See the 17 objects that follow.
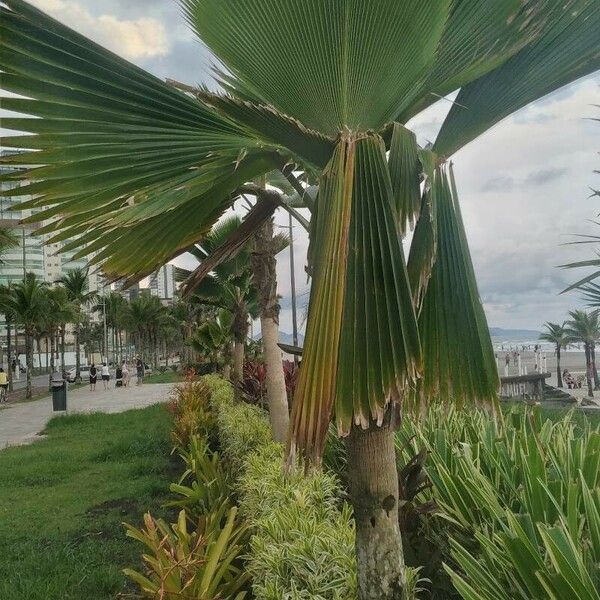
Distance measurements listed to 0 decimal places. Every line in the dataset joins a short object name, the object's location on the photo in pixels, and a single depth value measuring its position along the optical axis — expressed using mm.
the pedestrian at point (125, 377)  34750
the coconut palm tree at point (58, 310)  38612
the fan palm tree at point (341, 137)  1625
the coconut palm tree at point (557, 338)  45531
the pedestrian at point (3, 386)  25827
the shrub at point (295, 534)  2705
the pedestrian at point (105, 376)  34844
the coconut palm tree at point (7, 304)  31766
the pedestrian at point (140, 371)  37559
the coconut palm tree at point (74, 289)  47094
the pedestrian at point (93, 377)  32906
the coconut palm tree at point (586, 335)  40294
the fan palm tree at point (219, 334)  17156
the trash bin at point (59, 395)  19906
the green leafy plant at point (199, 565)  3414
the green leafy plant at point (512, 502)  1755
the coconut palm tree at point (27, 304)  31672
